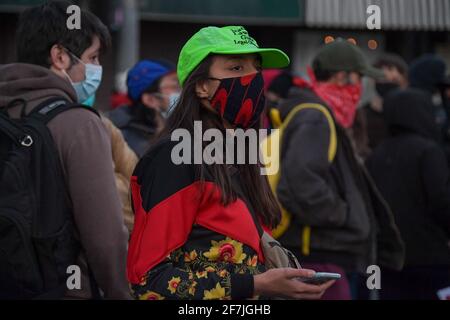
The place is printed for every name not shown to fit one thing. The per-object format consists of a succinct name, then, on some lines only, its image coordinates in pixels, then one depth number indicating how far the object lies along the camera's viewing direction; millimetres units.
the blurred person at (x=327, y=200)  7636
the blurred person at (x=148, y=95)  8915
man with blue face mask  5195
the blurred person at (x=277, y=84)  10540
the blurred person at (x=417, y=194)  8817
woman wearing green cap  4494
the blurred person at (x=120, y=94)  10922
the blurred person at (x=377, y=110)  11014
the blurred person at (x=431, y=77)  11424
